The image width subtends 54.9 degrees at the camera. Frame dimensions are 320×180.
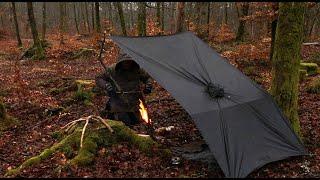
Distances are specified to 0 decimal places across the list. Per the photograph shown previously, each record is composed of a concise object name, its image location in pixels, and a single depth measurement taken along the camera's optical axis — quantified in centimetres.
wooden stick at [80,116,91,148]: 578
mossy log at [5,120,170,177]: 554
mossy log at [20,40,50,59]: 1915
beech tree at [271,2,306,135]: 623
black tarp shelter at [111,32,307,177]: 561
